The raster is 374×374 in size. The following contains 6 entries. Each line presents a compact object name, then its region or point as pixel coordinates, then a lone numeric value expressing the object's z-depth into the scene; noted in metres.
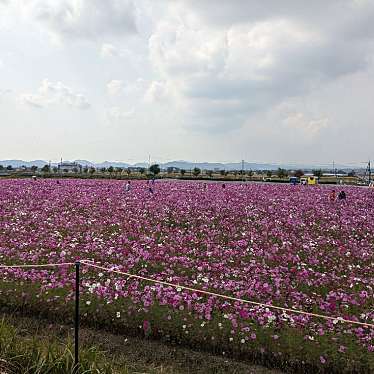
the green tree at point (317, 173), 63.55
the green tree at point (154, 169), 60.70
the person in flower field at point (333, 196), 22.12
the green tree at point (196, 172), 61.02
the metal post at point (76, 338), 4.16
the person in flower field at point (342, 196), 22.23
